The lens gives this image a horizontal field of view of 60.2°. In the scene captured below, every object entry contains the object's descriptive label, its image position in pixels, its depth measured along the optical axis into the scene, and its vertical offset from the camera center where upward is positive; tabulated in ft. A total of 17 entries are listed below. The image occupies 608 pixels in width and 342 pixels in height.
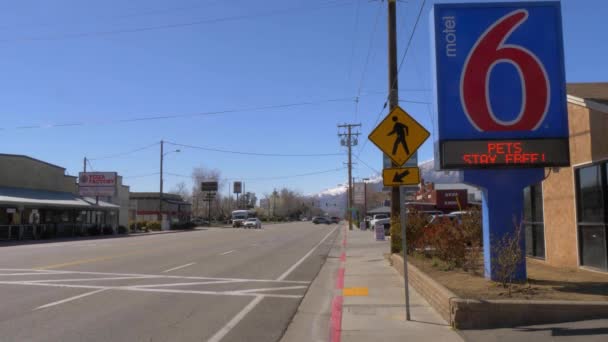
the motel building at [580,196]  37.01 +1.02
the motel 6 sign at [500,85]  34.32 +8.37
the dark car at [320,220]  340.18 -5.87
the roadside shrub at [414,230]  54.49 -2.05
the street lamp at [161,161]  216.13 +21.46
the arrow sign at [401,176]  29.07 +1.94
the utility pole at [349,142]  215.12 +28.55
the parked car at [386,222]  150.50 -3.42
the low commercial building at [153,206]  299.58 +3.90
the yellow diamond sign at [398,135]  29.66 +4.29
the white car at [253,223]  239.30 -5.31
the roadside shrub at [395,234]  58.69 -2.65
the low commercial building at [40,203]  129.80 +2.70
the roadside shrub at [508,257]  29.81 -2.78
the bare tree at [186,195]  497.95 +16.78
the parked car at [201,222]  322.55 -6.33
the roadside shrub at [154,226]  227.81 -5.86
